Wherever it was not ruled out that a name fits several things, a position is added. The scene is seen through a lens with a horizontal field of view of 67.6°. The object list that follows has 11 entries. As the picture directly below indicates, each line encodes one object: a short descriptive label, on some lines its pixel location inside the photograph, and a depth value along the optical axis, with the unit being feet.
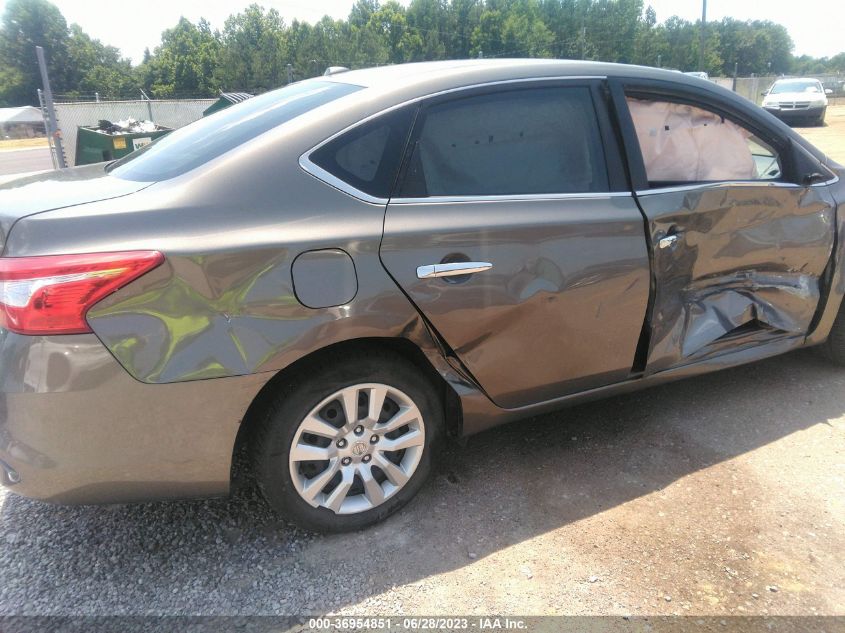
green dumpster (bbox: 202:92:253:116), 29.71
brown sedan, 6.30
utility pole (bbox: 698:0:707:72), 109.76
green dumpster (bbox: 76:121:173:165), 29.19
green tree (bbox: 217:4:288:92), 189.67
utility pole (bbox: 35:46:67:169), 27.89
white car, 72.74
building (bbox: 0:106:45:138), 144.97
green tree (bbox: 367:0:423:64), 260.01
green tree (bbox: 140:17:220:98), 222.28
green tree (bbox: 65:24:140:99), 231.09
